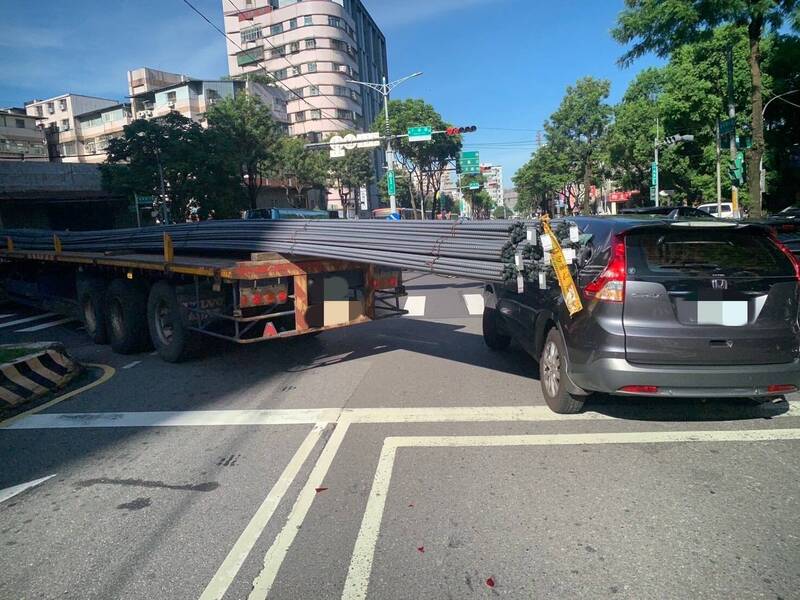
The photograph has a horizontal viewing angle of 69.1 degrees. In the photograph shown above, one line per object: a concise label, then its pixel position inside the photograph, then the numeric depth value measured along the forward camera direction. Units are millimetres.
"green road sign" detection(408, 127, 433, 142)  30388
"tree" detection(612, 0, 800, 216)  14609
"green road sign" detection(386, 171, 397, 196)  33853
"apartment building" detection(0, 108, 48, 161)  64875
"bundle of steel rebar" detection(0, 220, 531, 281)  5430
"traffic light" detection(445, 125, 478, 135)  27688
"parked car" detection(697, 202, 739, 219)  31116
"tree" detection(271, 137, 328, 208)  44469
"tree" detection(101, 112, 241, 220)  32906
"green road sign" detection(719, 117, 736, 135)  19844
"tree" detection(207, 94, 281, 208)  36594
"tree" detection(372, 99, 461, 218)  43438
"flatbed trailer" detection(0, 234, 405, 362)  6789
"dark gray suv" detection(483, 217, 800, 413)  4281
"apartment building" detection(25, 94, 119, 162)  71750
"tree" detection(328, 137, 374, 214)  52812
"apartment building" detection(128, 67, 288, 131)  58594
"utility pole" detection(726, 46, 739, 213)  19178
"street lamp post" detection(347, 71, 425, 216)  33375
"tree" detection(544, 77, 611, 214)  46156
